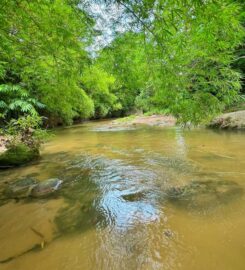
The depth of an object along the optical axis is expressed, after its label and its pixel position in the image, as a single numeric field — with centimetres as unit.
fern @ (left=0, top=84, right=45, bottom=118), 833
